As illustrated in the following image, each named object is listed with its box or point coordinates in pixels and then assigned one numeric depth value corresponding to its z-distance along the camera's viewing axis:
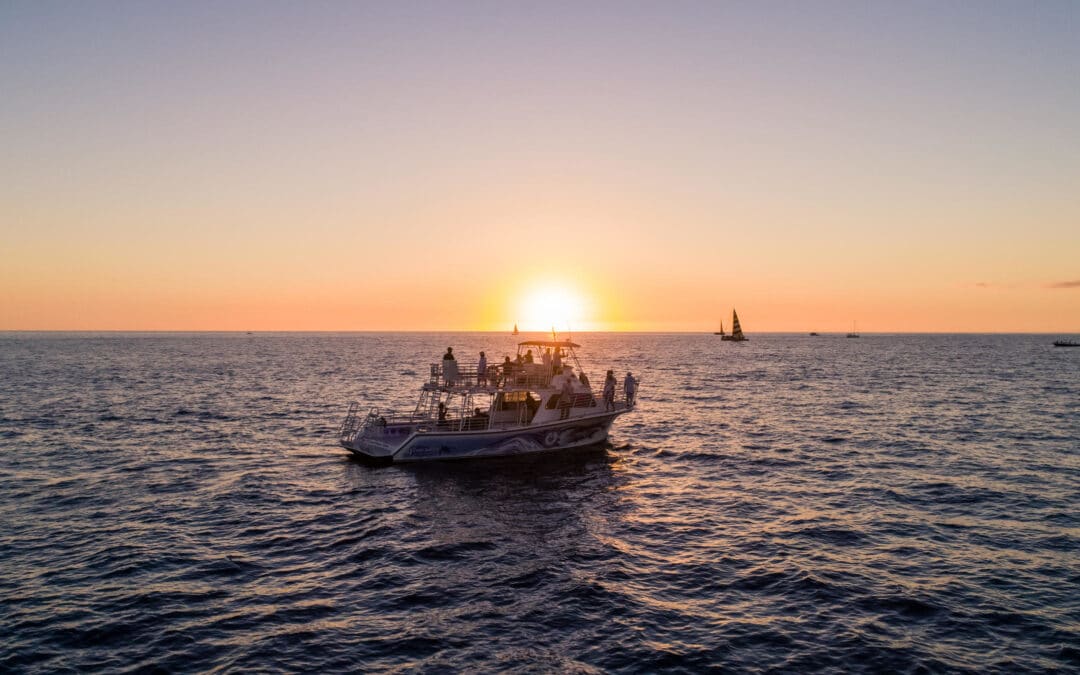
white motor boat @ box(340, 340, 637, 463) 30.23
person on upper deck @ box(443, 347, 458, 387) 30.83
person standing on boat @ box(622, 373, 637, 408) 35.28
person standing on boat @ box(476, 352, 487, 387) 30.94
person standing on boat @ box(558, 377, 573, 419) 32.28
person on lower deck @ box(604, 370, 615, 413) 34.03
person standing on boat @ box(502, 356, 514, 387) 31.11
